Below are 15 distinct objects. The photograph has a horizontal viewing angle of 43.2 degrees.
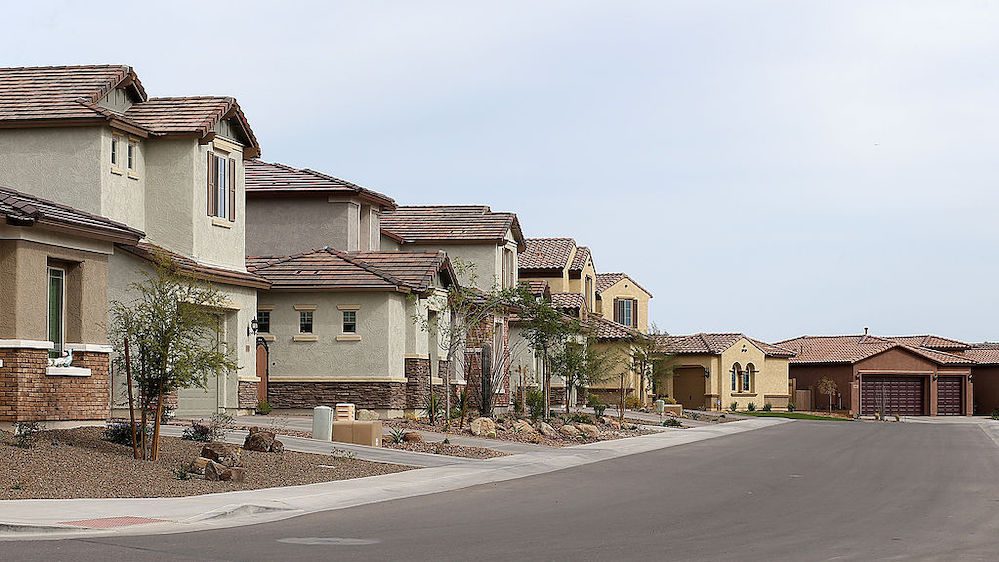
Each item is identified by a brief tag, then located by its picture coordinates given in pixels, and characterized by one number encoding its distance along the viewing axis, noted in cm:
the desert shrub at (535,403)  4148
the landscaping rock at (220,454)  2006
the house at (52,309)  2138
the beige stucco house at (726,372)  7362
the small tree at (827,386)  7575
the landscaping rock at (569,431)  3491
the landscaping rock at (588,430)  3612
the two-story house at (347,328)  3778
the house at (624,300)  7456
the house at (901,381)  7638
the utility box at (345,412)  3096
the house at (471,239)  5150
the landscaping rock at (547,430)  3412
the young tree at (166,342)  2061
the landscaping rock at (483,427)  3247
